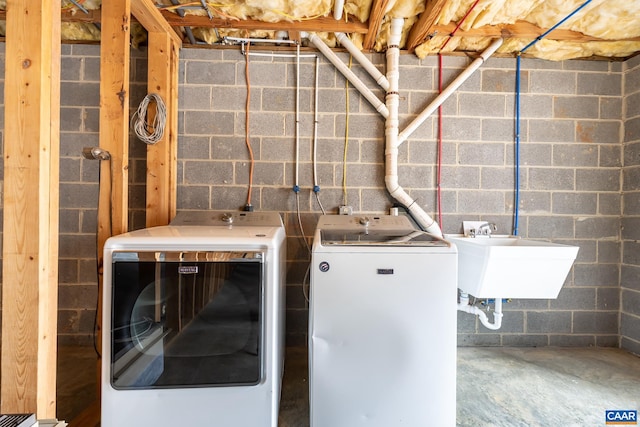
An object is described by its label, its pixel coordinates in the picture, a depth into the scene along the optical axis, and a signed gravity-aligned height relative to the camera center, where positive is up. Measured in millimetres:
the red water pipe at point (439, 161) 2070 +339
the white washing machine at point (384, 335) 1235 -545
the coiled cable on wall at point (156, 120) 1739 +509
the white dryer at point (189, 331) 1151 -513
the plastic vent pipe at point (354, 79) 1998 +889
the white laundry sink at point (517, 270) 1568 -336
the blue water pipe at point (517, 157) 2084 +377
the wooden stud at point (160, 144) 1838 +395
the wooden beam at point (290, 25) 1815 +1152
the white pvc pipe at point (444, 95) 2002 +787
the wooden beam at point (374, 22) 1610 +1124
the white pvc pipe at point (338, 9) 1678 +1178
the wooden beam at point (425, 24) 1589 +1113
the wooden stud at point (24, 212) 1036 -31
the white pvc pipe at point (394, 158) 1970 +342
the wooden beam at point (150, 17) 1564 +1088
